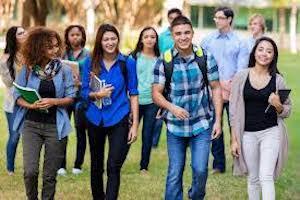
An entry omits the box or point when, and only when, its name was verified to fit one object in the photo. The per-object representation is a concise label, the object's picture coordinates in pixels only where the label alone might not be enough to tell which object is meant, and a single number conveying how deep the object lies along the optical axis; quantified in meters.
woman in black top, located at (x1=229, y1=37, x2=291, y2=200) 7.63
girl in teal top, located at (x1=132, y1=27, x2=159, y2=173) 10.84
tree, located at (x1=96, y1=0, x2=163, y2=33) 44.91
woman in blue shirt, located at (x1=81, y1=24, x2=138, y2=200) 7.84
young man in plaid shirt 7.37
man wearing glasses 10.45
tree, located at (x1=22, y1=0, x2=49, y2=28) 40.88
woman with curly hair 7.66
